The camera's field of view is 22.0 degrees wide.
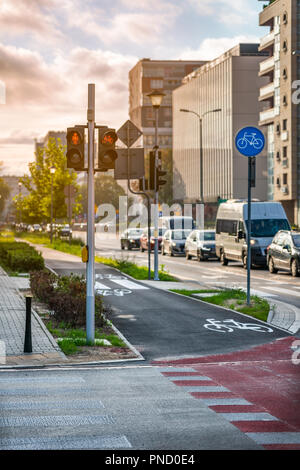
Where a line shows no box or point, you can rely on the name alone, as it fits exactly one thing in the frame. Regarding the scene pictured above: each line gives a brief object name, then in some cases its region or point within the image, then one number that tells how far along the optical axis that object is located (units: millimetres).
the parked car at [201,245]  37906
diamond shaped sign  23094
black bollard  11320
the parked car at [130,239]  50750
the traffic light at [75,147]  11836
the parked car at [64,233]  58556
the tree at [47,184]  58625
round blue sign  16672
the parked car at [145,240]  46600
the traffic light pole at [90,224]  11742
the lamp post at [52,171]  52425
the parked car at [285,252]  27548
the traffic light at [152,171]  24734
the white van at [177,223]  48572
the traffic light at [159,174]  24641
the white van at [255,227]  31625
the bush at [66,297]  14238
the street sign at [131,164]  22750
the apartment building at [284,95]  72750
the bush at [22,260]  25594
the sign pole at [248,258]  16672
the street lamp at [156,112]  24516
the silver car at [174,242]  42791
